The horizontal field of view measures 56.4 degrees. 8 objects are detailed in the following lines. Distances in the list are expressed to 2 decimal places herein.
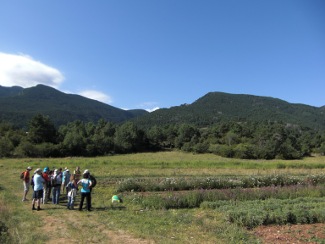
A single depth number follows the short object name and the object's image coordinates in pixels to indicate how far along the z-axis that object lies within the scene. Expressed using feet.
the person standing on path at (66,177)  62.23
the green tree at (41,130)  234.58
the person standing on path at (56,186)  53.21
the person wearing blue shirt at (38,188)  47.05
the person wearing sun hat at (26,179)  53.47
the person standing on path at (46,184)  53.98
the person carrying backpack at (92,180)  47.78
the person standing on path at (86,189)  47.06
